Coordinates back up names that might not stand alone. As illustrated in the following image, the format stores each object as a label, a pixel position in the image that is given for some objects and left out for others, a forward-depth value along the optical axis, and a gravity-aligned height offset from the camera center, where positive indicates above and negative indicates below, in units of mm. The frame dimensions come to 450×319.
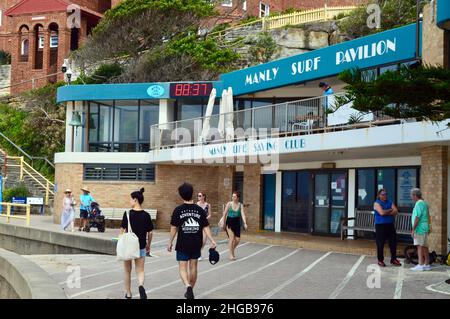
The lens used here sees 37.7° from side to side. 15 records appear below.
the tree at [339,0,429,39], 36750 +10231
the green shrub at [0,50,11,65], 59719 +11769
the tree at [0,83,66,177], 41094 +3923
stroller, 22656 -1053
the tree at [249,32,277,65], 42750 +9267
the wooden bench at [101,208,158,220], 24391 -887
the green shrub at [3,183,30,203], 32281 -220
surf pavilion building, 15266 +1335
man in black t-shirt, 9352 -539
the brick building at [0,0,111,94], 51656 +12291
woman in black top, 9641 -582
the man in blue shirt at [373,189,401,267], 13609 -616
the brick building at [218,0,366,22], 52062 +15457
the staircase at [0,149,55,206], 34094 +516
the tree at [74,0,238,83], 40219 +9618
